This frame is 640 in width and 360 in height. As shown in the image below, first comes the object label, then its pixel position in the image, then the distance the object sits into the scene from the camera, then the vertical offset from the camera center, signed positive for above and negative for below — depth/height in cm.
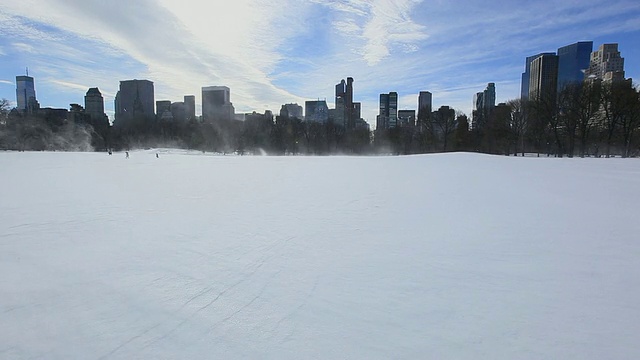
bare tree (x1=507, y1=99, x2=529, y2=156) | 5056 +609
